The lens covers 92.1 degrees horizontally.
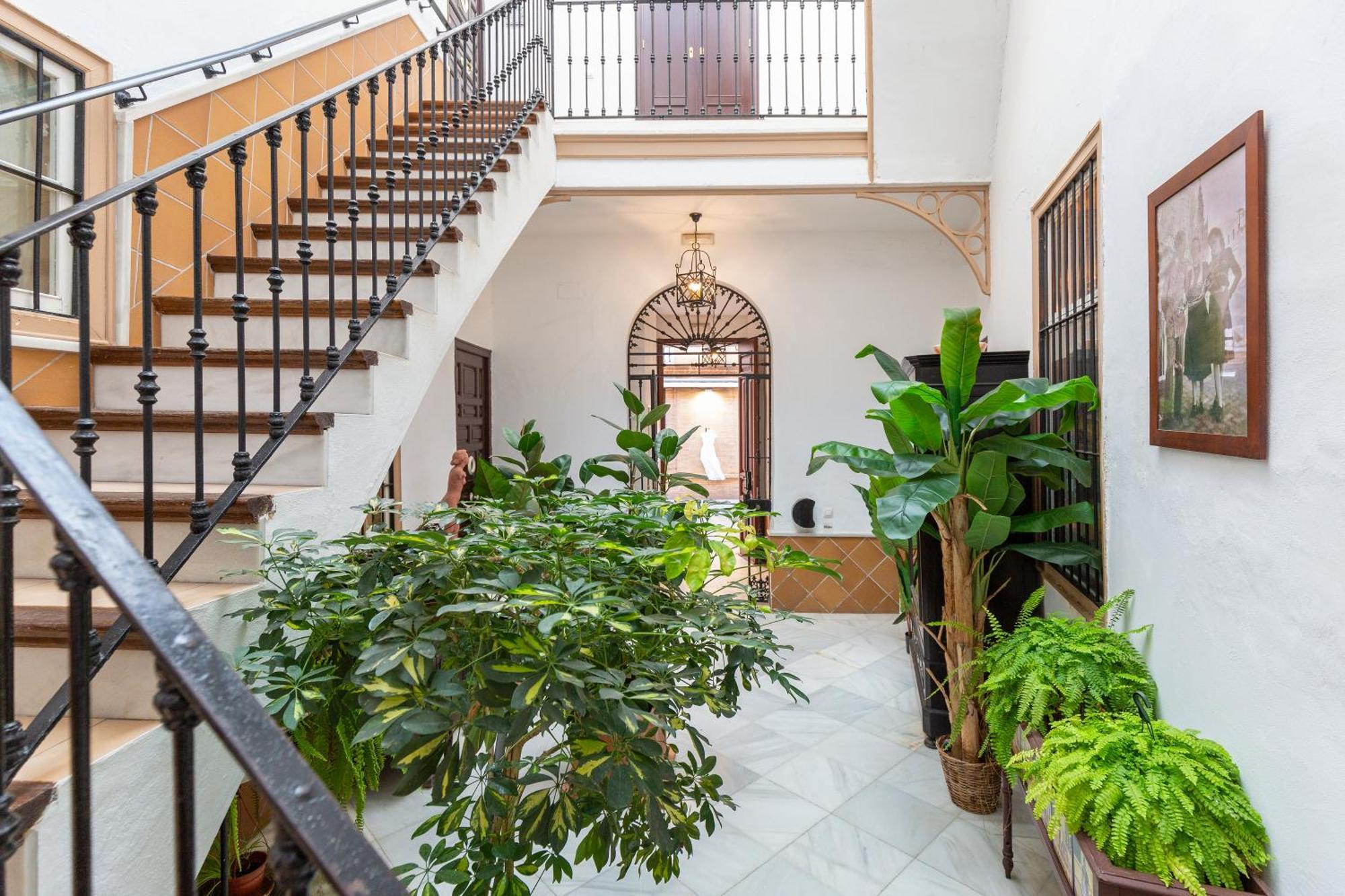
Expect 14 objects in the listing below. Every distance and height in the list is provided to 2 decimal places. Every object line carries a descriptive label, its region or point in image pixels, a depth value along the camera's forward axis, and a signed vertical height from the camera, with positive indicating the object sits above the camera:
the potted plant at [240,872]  1.81 -1.25
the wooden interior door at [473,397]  4.96 +0.40
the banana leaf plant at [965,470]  2.05 -0.09
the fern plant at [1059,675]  1.75 -0.64
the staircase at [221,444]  1.15 +0.01
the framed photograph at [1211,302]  1.33 +0.33
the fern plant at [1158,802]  1.31 -0.76
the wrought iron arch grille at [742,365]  5.45 +0.70
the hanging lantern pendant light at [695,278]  4.93 +1.32
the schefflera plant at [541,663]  1.14 -0.41
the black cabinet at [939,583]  2.84 -0.62
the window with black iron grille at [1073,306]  2.39 +0.58
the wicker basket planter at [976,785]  2.44 -1.29
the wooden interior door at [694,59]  5.57 +3.38
